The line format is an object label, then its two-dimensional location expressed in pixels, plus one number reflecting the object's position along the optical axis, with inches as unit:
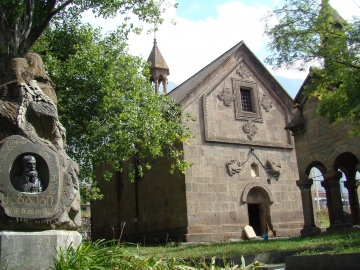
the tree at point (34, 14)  496.1
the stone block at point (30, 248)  213.9
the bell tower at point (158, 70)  1074.7
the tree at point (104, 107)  513.7
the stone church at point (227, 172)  716.7
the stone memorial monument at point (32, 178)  221.5
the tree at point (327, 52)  426.9
